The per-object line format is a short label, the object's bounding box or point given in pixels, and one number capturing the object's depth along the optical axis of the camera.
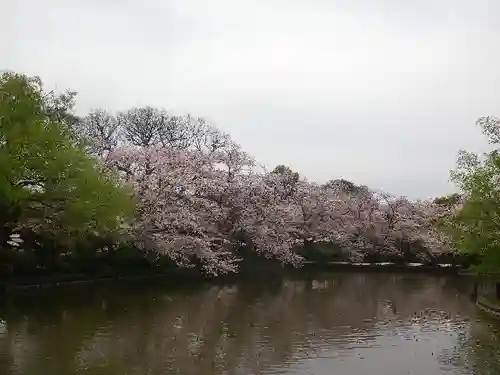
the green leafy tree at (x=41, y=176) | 23.44
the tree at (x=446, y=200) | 48.66
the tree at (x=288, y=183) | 45.43
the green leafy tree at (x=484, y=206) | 23.09
